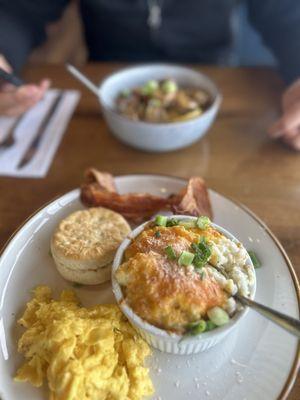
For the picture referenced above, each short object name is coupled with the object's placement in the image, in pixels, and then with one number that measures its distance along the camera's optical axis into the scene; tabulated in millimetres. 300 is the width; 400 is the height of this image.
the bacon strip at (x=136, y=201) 312
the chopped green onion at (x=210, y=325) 214
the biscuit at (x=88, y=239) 265
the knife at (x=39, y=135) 382
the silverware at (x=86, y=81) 402
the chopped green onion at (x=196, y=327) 211
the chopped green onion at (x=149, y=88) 406
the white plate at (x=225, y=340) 224
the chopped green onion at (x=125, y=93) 416
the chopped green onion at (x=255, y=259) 282
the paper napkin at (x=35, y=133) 373
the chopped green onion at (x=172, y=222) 267
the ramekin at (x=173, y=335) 215
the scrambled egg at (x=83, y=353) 209
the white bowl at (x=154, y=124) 363
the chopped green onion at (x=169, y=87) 407
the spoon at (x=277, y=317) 207
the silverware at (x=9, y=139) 396
